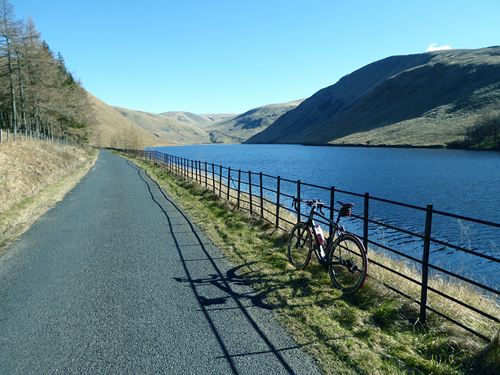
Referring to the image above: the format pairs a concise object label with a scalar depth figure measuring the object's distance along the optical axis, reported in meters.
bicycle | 6.64
